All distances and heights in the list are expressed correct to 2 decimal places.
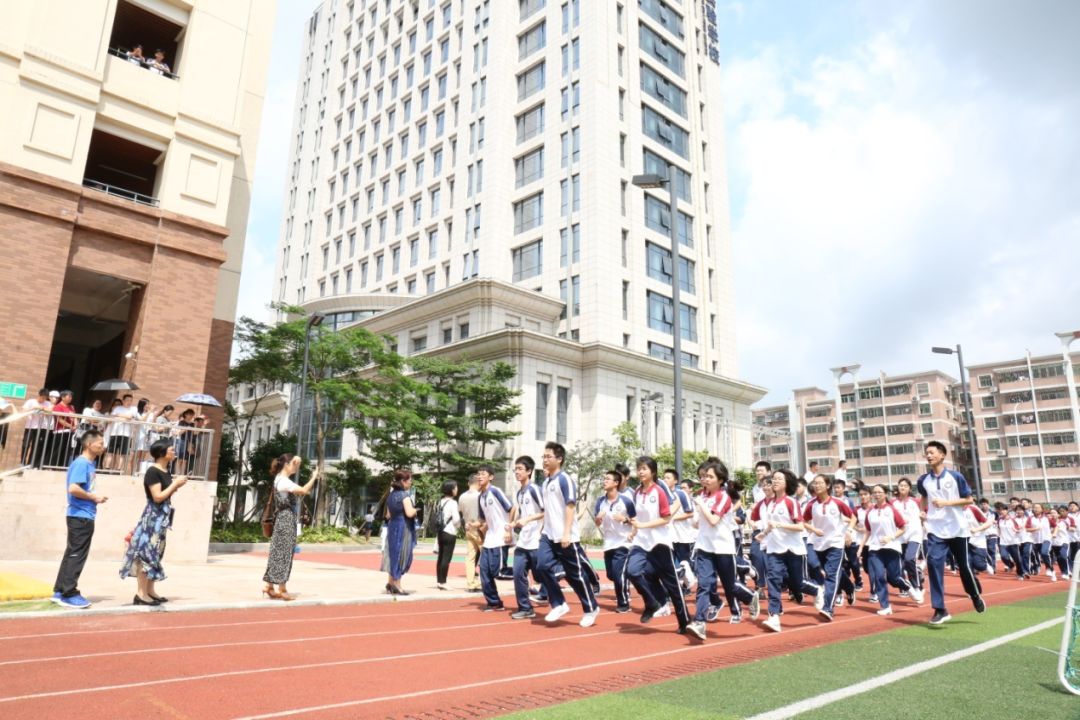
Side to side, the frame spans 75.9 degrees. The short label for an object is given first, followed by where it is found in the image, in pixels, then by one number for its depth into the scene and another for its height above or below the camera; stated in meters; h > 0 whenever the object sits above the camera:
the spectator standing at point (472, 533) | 12.27 -0.53
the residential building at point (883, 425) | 83.44 +10.73
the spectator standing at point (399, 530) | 11.14 -0.47
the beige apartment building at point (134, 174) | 16.70 +8.54
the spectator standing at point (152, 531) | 8.63 -0.44
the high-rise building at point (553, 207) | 40.94 +20.24
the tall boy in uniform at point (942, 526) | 8.86 -0.16
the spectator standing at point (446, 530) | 12.52 -0.50
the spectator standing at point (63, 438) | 14.63 +1.15
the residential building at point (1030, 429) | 73.44 +9.20
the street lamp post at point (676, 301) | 14.38 +4.46
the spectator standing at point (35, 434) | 14.32 +1.19
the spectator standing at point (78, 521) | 8.49 -0.33
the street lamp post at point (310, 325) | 26.66 +6.74
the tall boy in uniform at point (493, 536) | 10.14 -0.49
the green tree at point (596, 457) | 35.88 +2.47
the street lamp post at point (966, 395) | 25.10 +4.40
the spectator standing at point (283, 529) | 9.68 -0.43
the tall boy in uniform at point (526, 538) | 9.37 -0.46
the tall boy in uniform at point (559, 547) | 8.69 -0.54
